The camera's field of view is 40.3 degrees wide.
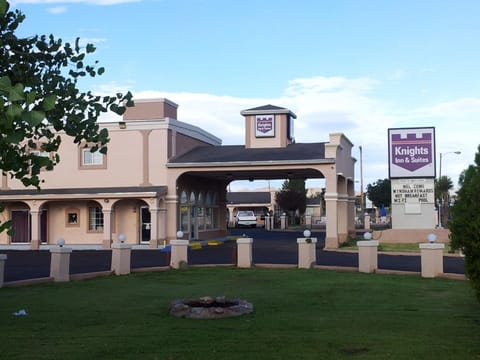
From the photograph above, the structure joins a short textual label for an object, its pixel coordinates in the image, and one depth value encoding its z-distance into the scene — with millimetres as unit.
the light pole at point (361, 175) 64375
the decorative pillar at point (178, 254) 21969
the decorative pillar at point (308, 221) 71281
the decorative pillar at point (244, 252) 21953
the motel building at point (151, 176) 33750
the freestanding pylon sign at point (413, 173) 34469
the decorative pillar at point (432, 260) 18809
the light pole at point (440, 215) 47656
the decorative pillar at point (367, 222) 56394
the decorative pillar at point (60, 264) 18047
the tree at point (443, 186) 70062
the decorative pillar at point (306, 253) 21250
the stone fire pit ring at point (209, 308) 11438
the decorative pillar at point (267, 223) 64688
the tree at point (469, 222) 7230
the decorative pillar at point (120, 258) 20062
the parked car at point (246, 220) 66500
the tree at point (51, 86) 7707
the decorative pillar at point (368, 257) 19938
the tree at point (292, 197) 70438
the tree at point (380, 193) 83062
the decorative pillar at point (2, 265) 16578
